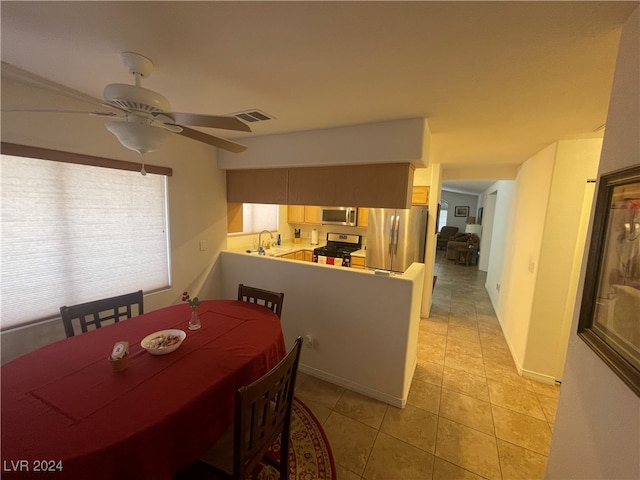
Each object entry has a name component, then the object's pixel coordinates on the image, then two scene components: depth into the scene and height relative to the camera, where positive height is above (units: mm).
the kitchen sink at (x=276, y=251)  3882 -569
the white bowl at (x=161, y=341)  1468 -788
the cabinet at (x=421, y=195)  3961 +387
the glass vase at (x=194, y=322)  1808 -777
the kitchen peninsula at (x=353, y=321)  2246 -969
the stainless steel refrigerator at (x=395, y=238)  3697 -265
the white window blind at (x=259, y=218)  4062 -76
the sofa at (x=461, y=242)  8023 -626
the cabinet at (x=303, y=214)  4598 +15
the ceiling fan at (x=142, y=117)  1148 +445
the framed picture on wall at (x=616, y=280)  896 -201
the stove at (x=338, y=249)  3986 -543
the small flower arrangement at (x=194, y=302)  1807 -637
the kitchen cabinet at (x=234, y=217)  3373 -65
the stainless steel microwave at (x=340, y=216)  4285 +10
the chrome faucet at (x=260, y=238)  4261 -411
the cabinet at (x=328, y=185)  2364 +316
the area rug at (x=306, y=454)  1666 -1638
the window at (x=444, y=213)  11988 +396
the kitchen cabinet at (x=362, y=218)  4379 +0
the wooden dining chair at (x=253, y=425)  1093 -1020
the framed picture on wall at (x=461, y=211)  11629 +478
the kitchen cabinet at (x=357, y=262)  4156 -703
